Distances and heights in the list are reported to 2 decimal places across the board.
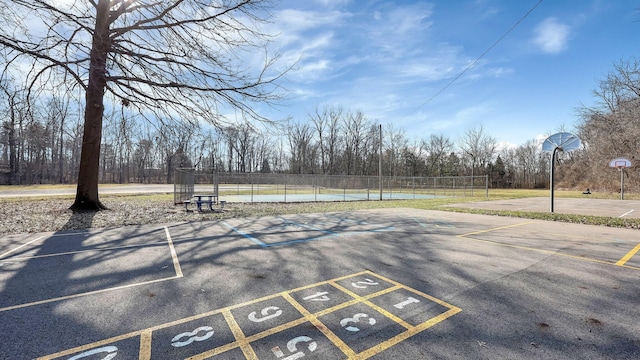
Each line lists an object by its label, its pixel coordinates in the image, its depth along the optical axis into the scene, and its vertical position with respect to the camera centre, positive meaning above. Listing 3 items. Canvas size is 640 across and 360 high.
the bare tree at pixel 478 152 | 60.88 +6.30
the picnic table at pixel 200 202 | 12.02 -1.19
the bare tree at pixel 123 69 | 8.61 +3.46
